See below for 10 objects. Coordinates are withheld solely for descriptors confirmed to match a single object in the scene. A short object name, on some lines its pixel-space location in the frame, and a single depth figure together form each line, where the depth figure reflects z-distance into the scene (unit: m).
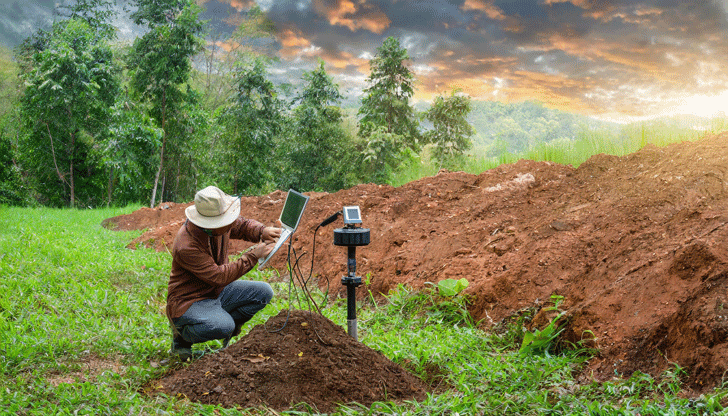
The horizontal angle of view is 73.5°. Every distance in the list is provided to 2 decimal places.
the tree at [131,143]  13.04
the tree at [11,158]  16.12
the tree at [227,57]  22.70
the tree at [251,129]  14.02
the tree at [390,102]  13.76
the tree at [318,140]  13.83
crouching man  2.84
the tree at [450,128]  13.16
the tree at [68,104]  13.63
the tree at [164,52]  12.98
